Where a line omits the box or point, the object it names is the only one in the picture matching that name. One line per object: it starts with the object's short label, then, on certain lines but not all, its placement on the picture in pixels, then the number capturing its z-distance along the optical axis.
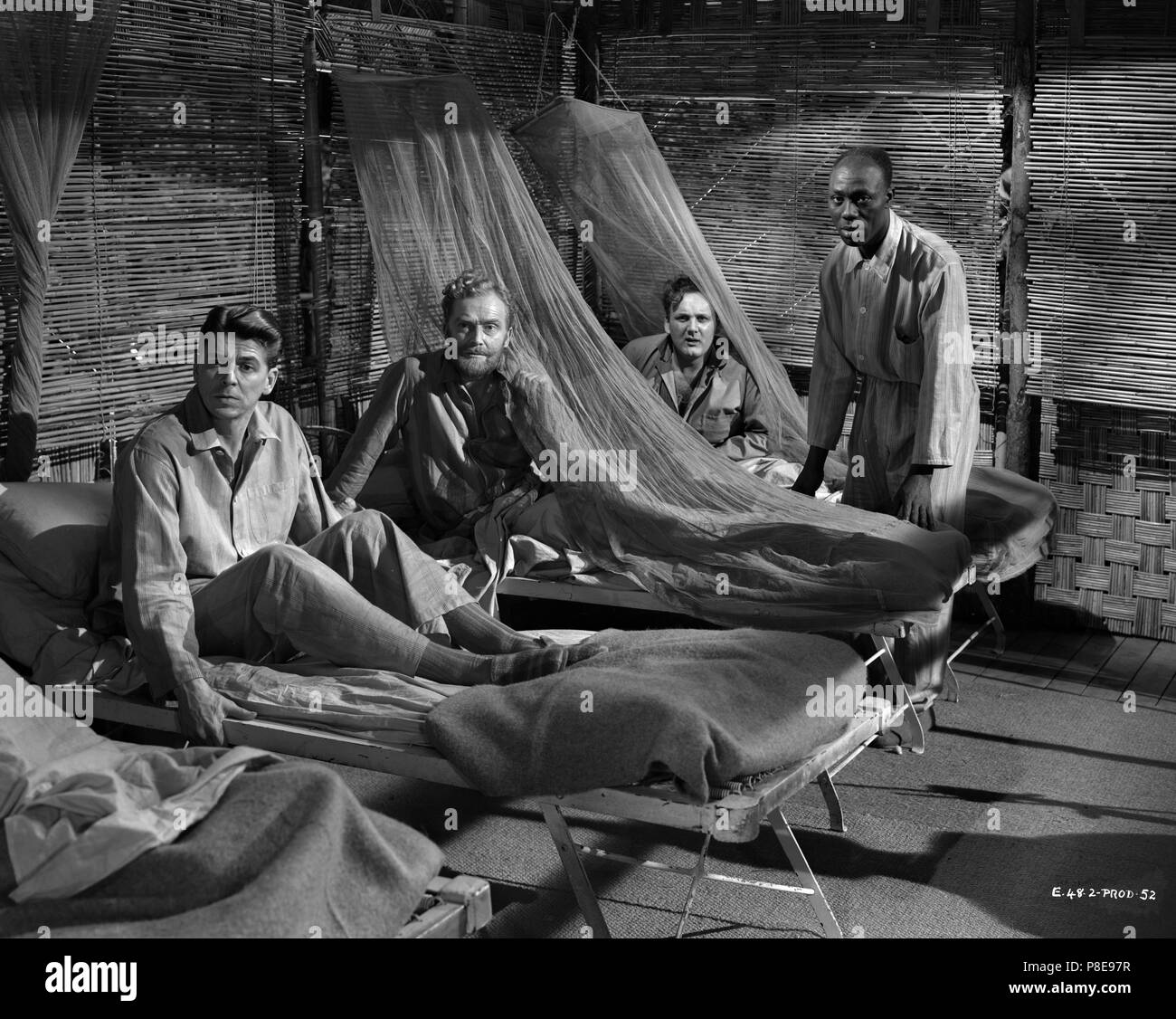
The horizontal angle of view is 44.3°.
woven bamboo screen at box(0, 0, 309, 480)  3.93
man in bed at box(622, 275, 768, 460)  5.16
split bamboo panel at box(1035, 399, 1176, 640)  5.11
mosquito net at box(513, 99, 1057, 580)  5.30
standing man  4.14
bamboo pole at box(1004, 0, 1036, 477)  5.14
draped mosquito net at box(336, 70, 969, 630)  3.85
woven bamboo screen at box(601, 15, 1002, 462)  5.37
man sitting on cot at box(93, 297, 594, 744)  3.21
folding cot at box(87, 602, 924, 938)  2.73
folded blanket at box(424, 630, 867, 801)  2.75
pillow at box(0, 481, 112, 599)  3.45
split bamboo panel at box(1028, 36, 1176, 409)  4.94
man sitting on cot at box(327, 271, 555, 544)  4.40
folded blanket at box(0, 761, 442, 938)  2.15
